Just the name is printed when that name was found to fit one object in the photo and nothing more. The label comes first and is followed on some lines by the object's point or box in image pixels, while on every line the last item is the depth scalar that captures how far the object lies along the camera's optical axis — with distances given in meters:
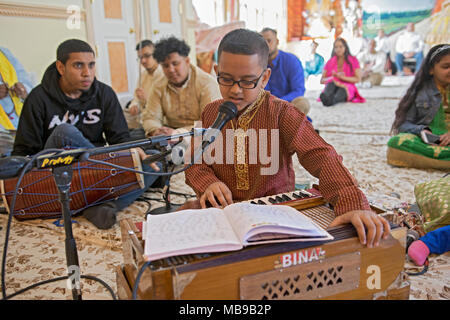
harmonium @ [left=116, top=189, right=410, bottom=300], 0.89
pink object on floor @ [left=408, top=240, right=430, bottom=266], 1.78
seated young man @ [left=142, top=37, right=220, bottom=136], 3.30
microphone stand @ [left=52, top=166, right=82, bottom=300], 0.98
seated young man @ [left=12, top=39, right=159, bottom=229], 2.73
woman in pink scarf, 7.44
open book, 0.93
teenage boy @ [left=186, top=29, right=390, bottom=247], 1.32
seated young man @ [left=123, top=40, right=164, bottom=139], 4.58
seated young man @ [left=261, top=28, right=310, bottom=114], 4.27
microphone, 1.06
